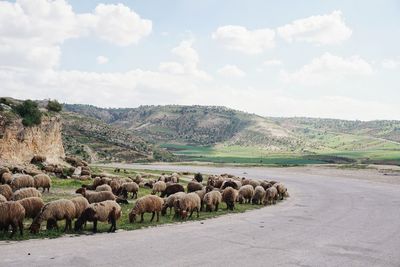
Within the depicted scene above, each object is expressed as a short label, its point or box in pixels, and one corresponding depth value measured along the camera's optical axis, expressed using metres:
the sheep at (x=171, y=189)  31.77
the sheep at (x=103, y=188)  29.90
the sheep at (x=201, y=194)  27.94
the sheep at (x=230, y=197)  28.97
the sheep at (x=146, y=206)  22.30
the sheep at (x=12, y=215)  17.59
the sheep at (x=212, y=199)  27.33
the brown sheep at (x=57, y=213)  18.77
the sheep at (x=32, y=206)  20.08
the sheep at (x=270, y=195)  33.78
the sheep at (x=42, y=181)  31.66
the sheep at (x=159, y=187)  35.25
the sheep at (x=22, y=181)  30.67
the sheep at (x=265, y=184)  38.41
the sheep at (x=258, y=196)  33.22
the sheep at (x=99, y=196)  24.72
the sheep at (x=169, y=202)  24.88
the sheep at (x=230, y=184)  35.84
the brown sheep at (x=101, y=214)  19.52
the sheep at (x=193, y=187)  35.44
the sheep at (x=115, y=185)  33.88
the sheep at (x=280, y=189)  37.87
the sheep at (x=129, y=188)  33.22
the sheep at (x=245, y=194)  33.06
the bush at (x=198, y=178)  52.18
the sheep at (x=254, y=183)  39.23
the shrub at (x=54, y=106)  59.34
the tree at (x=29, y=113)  48.97
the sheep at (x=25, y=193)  22.58
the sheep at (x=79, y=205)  20.02
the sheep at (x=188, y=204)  24.10
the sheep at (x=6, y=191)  24.72
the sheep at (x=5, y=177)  33.16
